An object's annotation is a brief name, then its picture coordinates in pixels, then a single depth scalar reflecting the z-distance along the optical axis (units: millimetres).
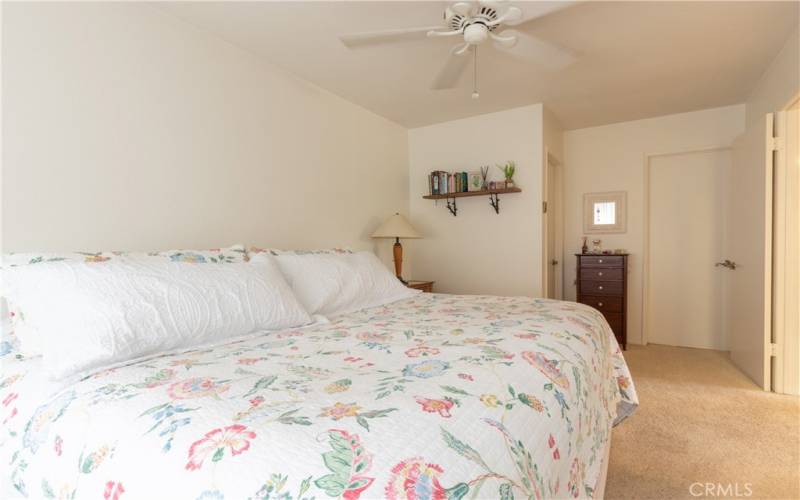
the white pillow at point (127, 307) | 1059
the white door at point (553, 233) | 3848
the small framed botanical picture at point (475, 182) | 3643
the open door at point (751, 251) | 2670
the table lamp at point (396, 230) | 3342
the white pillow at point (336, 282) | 1873
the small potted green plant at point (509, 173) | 3453
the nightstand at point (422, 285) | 3398
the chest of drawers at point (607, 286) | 3754
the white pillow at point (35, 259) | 1197
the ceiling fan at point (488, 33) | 1604
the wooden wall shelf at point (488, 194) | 3486
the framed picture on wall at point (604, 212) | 4055
